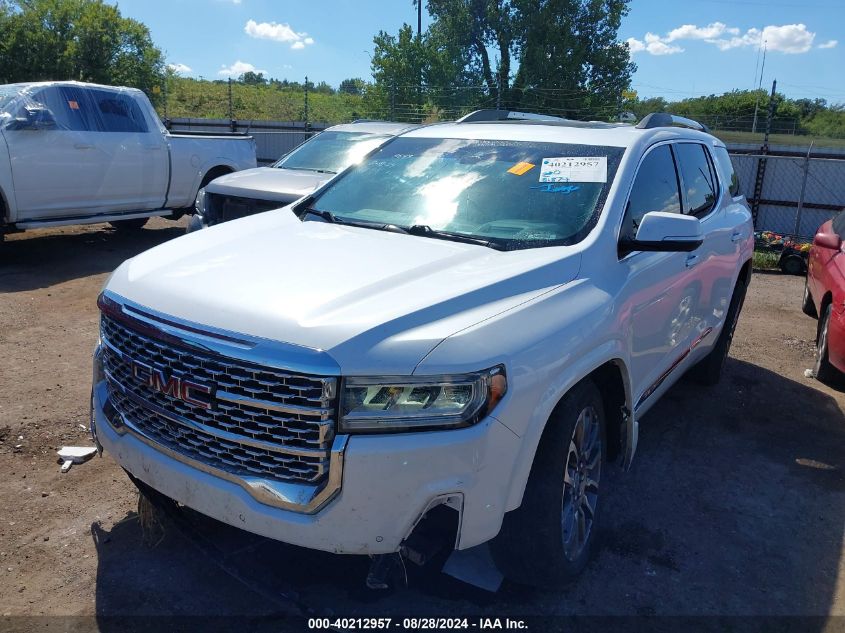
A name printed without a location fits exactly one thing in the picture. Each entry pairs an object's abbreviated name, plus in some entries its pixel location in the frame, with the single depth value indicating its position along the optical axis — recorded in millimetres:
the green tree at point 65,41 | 24359
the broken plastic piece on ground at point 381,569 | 2492
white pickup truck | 8312
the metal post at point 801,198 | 12617
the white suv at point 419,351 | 2297
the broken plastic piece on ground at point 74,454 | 3946
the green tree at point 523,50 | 30391
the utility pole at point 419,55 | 22097
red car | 5473
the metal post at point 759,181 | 13812
